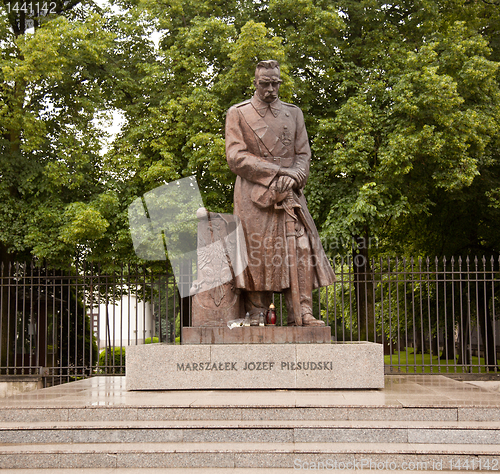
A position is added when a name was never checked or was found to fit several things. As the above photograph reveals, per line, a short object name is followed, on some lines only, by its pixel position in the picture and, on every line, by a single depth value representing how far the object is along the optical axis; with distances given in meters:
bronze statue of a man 8.09
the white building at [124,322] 40.06
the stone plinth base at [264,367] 7.27
